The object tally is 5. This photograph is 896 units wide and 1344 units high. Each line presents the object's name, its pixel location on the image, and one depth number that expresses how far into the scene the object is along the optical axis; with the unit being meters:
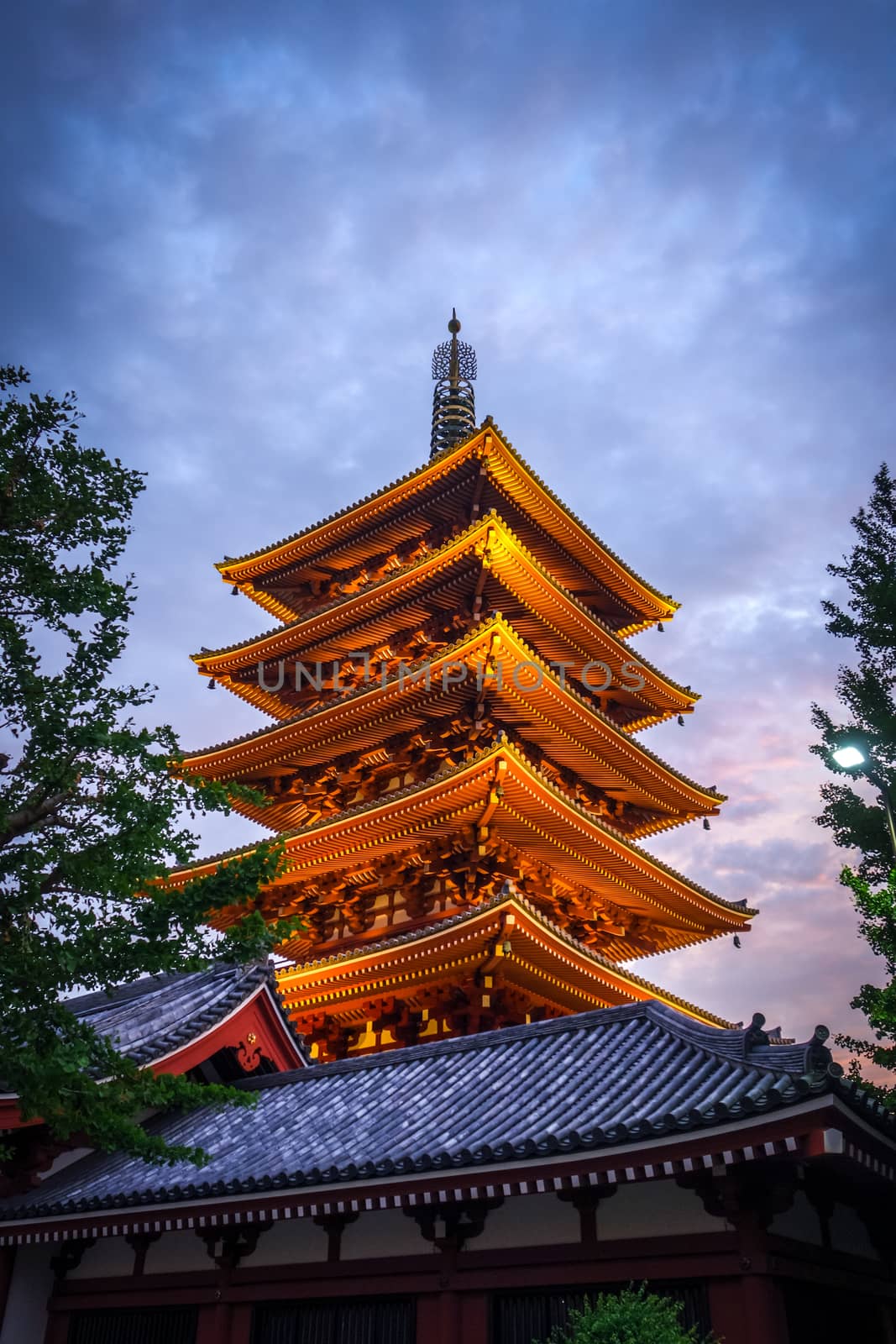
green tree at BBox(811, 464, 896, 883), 22.83
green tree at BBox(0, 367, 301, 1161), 9.12
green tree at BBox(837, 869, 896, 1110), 12.46
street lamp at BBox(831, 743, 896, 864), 12.76
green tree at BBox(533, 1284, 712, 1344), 7.32
